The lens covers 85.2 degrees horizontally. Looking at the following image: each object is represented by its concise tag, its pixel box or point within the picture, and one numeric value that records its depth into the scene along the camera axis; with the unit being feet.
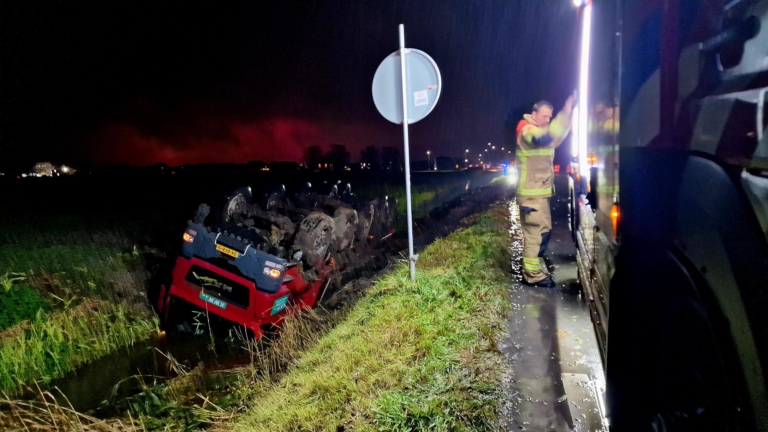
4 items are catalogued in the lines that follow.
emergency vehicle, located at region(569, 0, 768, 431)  3.89
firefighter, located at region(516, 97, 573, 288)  14.58
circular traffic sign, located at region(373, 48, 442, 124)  14.84
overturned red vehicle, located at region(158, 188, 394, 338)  15.38
